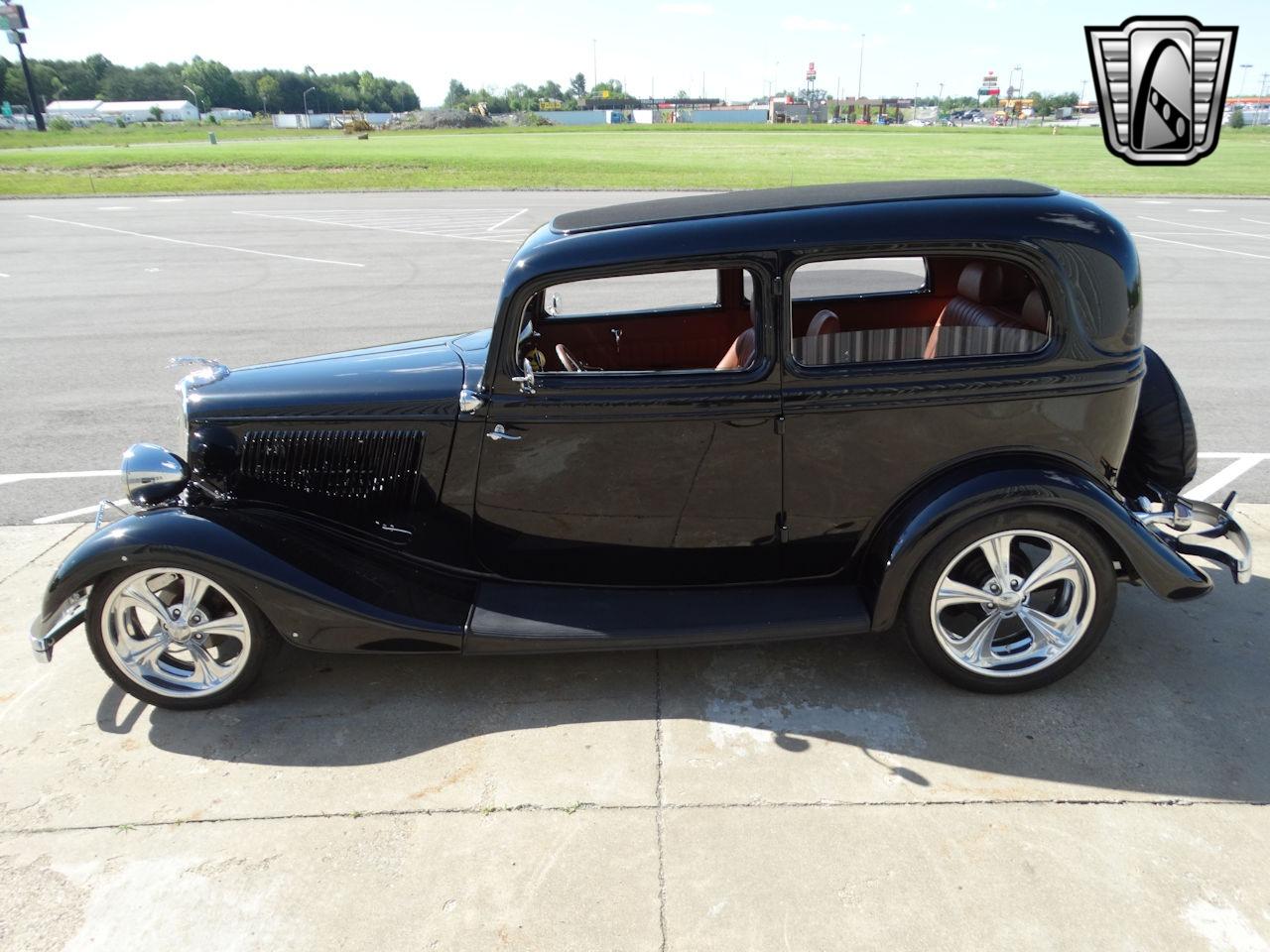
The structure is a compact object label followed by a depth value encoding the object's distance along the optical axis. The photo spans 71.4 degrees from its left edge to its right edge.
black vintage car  3.22
